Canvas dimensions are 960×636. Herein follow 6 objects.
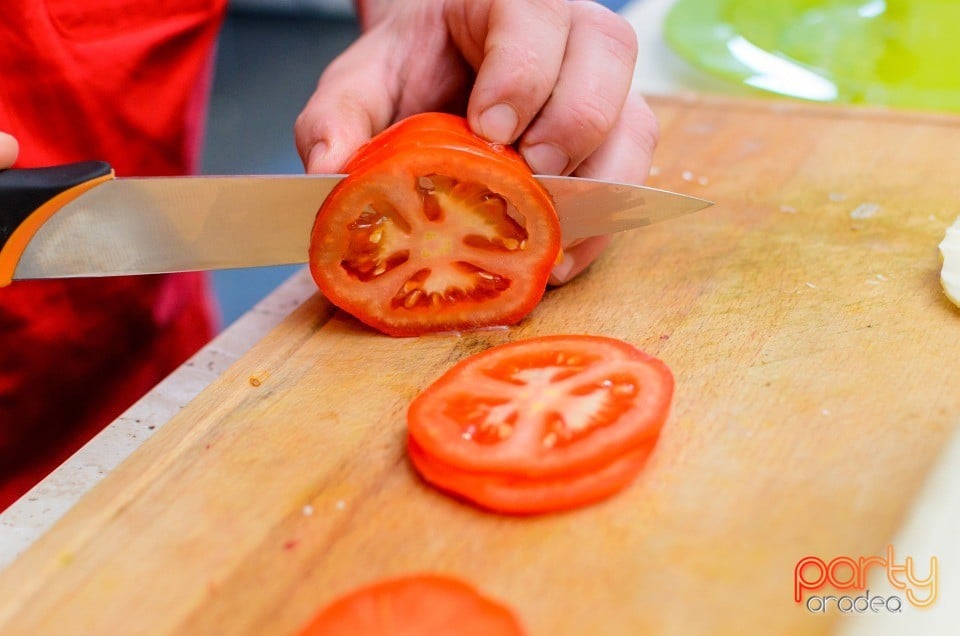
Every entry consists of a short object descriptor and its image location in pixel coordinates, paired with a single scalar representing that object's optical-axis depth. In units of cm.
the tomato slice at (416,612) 44
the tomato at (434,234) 51
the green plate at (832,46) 68
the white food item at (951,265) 53
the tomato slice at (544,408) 47
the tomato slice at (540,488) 47
